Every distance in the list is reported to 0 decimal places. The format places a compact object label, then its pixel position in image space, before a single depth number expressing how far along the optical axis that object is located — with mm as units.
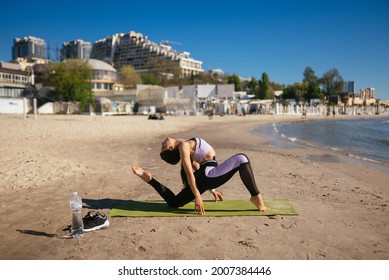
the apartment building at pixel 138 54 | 147375
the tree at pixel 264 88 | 98375
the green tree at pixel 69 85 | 55031
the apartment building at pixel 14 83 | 51688
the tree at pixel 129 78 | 91794
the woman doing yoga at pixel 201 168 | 4340
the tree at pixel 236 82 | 115438
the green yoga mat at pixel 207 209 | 4602
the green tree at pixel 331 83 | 112275
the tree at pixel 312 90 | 103750
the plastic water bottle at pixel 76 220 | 3840
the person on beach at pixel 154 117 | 40219
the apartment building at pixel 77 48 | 189750
